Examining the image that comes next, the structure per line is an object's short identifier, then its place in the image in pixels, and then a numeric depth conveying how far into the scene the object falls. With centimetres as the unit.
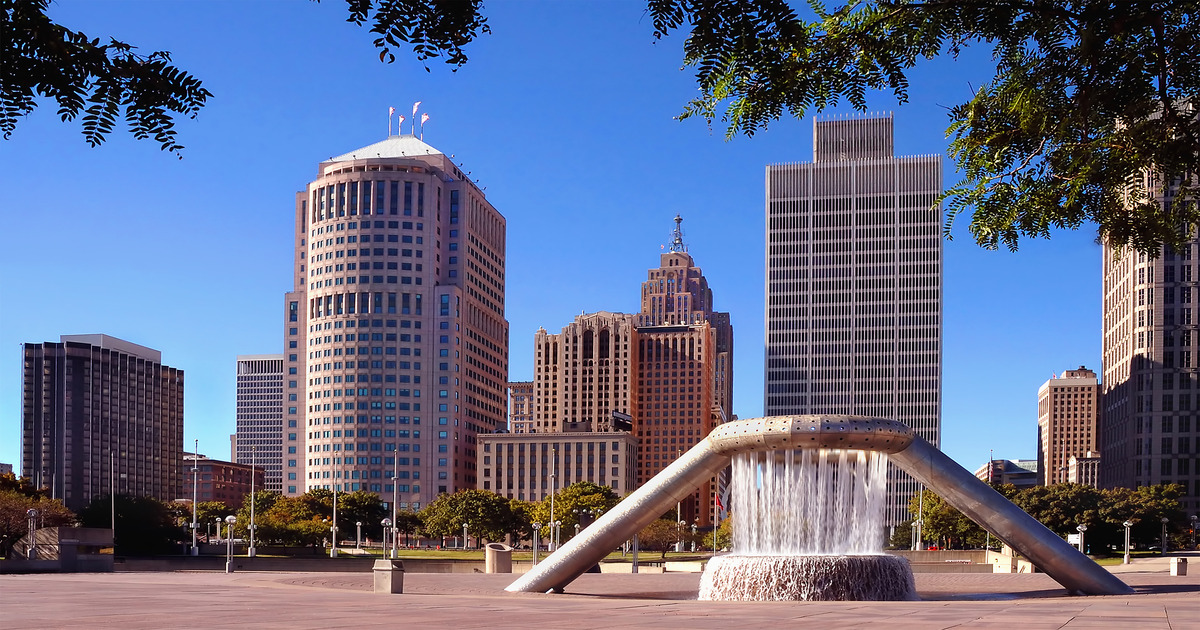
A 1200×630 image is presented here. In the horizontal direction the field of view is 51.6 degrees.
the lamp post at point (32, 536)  6612
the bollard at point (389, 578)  3619
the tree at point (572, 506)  13888
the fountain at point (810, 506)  3662
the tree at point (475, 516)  14138
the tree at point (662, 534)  12400
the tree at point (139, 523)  10125
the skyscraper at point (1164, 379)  15088
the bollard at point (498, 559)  6300
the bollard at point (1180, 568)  5400
